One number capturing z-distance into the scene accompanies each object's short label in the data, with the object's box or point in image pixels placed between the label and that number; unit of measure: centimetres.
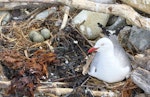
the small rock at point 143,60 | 496
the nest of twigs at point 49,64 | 500
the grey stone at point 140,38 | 529
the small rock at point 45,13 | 599
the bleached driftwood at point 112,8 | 506
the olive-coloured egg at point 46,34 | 566
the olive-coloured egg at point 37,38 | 562
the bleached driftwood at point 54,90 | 498
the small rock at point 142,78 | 480
